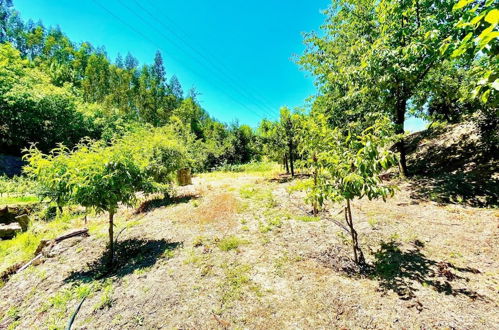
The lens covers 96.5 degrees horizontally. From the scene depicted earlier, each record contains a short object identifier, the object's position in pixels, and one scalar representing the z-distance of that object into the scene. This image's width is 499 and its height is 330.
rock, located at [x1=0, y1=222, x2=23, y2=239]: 7.77
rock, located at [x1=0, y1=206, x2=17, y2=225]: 8.77
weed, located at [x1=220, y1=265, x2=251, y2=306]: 3.42
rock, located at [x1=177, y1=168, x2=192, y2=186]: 13.64
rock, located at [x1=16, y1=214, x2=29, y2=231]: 8.45
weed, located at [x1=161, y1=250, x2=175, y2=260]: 4.81
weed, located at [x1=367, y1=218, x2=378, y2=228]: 5.31
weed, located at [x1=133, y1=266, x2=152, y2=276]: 4.32
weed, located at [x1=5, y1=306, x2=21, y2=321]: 3.67
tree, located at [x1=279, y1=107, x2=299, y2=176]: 14.05
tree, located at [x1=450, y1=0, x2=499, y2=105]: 1.21
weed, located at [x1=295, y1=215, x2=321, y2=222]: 6.00
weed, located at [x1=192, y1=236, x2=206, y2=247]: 5.27
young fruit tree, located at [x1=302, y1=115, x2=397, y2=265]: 3.22
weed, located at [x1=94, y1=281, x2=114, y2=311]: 3.50
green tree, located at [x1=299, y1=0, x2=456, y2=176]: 6.50
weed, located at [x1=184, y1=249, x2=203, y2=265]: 4.54
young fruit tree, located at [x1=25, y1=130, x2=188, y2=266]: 4.43
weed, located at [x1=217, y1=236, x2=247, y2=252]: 4.97
